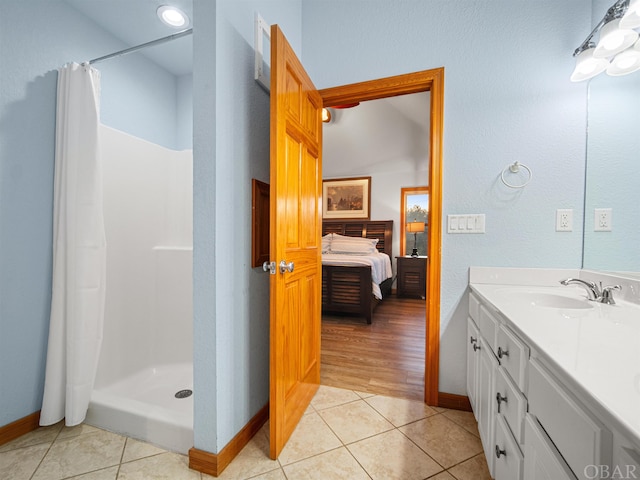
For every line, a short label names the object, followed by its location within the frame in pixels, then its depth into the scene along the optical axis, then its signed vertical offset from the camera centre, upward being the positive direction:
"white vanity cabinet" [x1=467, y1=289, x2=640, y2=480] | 0.46 -0.43
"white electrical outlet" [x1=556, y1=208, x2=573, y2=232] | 1.60 +0.08
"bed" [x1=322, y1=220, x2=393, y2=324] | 3.46 -0.71
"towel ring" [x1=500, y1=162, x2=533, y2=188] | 1.65 +0.37
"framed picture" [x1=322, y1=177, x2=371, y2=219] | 5.69 +0.70
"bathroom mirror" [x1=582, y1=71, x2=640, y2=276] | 1.30 +0.31
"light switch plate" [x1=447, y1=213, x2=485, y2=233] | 1.71 +0.06
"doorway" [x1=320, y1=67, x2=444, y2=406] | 1.75 +0.17
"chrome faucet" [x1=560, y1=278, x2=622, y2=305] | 1.19 -0.26
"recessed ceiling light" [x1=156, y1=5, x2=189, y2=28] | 1.79 +1.42
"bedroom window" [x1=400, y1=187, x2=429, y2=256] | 5.41 +0.35
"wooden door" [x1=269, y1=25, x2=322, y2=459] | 1.28 -0.04
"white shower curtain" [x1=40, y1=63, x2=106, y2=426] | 1.49 -0.13
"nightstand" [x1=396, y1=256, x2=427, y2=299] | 4.91 -0.79
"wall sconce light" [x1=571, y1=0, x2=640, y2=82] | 1.18 +0.87
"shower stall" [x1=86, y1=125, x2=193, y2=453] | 1.83 -0.35
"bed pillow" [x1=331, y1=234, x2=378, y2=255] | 4.88 -0.26
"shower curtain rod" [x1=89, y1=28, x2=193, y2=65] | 1.38 +1.00
